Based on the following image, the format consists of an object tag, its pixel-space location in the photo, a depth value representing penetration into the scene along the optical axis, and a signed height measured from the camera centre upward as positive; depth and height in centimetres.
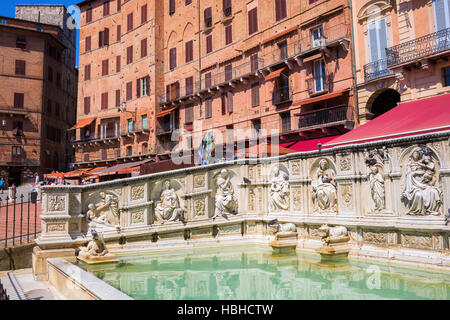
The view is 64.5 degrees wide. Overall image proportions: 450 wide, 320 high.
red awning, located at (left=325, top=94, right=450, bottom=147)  1177 +275
